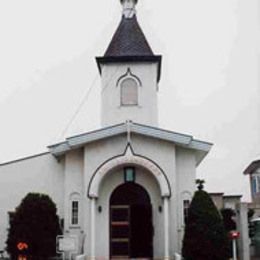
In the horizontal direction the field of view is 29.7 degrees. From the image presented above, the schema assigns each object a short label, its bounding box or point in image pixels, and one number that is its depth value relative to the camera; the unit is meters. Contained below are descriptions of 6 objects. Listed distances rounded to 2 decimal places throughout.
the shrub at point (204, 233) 17.09
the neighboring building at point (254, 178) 44.12
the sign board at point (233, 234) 18.00
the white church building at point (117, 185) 19.83
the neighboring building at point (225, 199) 31.03
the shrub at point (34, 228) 18.20
